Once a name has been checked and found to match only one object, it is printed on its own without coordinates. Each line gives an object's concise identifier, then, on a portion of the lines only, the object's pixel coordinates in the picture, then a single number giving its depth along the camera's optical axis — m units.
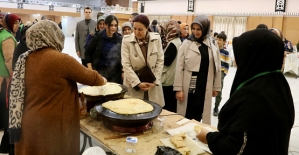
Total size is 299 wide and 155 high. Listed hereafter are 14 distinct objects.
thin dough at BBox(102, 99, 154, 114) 1.88
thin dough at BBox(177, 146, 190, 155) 1.61
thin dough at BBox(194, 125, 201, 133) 1.89
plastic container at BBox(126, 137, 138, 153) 1.64
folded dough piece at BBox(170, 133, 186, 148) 1.67
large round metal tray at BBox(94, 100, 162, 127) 1.75
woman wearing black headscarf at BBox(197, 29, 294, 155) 1.17
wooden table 1.65
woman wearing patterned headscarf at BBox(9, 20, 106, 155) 1.69
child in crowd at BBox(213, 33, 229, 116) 4.41
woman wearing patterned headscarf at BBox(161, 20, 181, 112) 3.24
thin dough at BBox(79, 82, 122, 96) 2.25
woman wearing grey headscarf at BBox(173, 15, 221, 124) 2.76
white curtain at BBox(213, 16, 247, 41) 12.42
